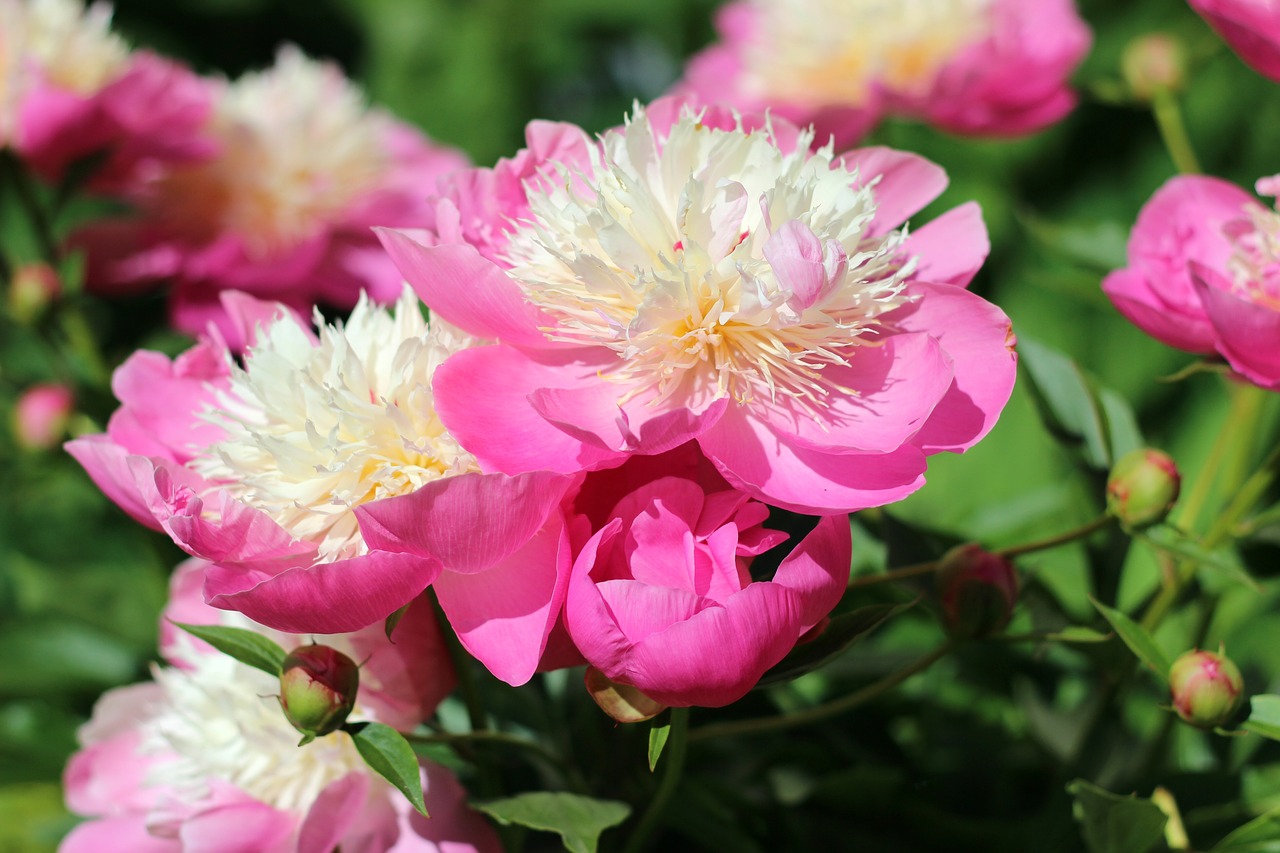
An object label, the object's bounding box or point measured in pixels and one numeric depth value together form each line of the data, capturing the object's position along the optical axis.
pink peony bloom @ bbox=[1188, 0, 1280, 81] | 1.27
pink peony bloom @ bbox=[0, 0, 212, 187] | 1.47
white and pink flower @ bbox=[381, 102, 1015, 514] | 1.19
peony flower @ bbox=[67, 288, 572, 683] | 1.18
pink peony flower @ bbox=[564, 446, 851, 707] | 1.17
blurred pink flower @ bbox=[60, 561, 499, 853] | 1.24
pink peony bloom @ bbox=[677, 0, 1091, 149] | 1.59
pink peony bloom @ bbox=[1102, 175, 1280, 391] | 1.23
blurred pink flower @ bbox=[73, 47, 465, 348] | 1.52
